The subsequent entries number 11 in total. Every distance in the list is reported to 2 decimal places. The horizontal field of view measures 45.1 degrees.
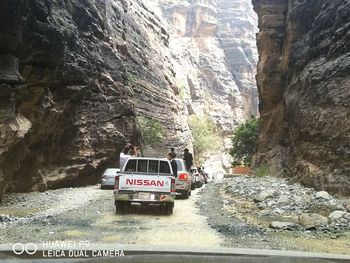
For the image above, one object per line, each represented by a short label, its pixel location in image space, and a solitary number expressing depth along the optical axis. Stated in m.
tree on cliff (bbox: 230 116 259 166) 61.31
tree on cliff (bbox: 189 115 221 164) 82.19
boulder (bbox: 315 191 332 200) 15.85
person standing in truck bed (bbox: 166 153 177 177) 16.13
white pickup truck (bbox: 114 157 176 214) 13.10
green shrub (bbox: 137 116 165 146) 50.56
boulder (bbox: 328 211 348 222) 12.13
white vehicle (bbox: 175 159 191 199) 19.14
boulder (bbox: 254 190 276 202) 17.72
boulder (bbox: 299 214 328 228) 11.71
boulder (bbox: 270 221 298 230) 11.38
